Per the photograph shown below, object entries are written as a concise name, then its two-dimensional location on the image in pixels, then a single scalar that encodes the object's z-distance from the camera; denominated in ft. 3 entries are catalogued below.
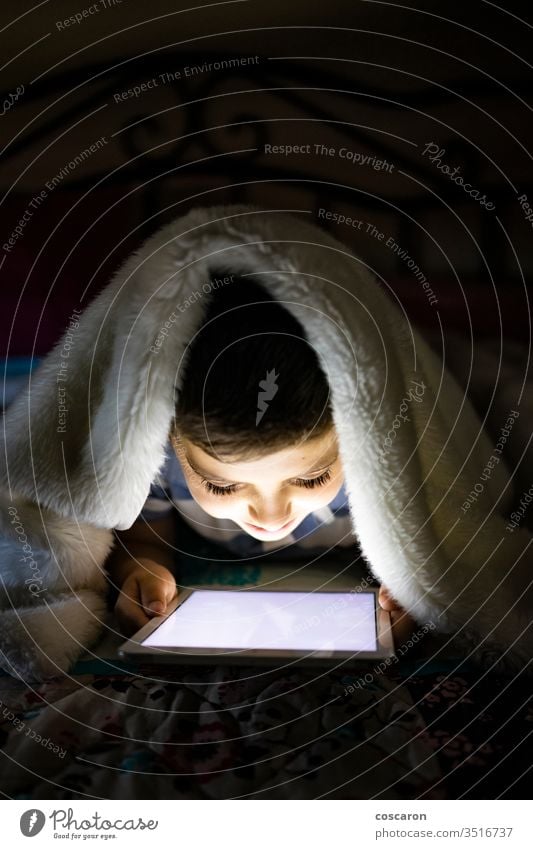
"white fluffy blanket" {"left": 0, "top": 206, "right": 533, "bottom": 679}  1.62
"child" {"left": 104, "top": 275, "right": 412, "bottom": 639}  1.62
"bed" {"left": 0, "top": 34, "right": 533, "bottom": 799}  1.41
